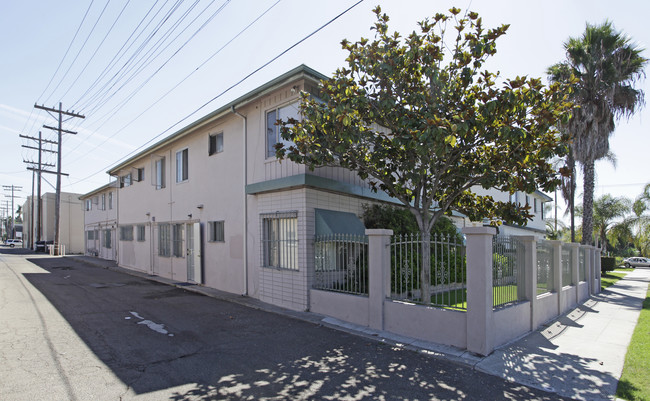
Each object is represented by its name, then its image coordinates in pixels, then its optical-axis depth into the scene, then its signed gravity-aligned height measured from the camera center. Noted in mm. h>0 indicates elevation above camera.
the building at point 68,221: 40969 -682
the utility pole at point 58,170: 30172 +3791
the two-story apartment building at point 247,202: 9523 +371
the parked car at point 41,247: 38744 -3245
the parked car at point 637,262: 41562 -5653
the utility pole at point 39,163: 35875 +5281
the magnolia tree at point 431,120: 6660 +1780
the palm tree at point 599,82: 16094 +5610
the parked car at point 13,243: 60550 -4746
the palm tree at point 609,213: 35188 -134
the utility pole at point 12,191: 69438 +4594
